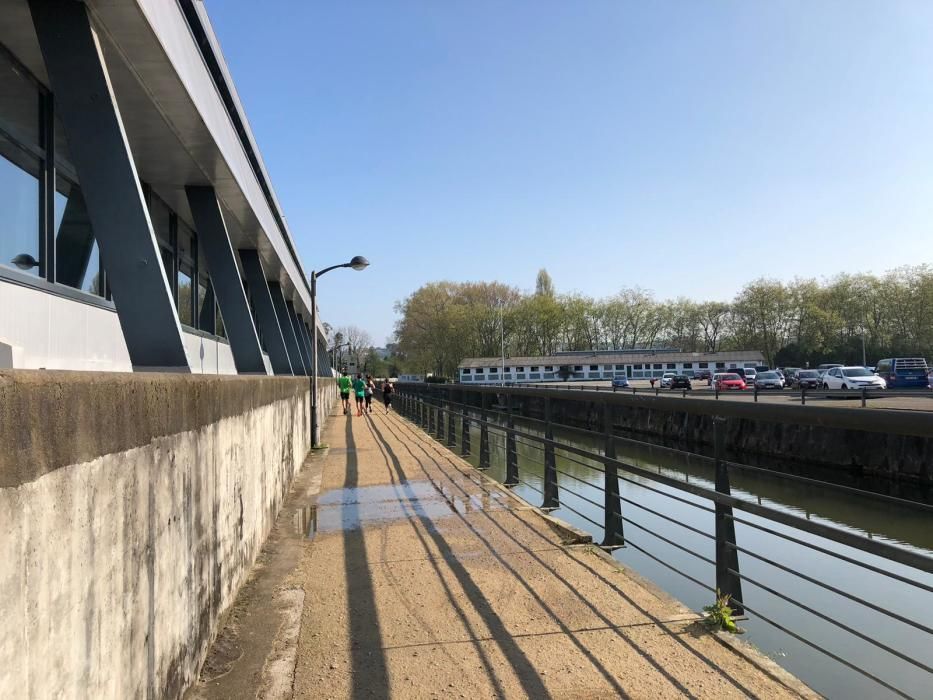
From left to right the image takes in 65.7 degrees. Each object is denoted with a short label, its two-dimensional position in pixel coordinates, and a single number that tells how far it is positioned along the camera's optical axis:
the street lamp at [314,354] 16.14
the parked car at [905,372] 37.75
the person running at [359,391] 30.95
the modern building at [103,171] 6.02
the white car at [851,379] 36.81
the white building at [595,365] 90.31
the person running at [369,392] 33.61
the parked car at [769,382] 47.78
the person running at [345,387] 29.55
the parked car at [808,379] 46.58
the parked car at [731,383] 49.62
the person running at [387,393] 35.34
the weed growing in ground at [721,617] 4.50
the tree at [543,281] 135.75
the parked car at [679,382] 52.47
